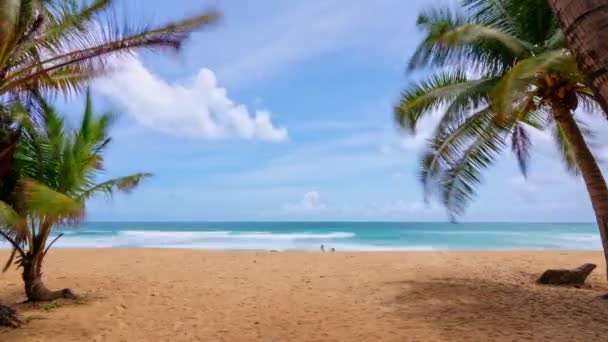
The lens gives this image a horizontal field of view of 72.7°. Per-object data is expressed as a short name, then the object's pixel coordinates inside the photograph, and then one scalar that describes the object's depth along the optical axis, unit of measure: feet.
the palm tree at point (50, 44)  17.17
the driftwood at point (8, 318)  17.06
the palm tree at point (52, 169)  19.38
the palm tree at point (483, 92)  21.70
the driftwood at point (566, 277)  24.99
